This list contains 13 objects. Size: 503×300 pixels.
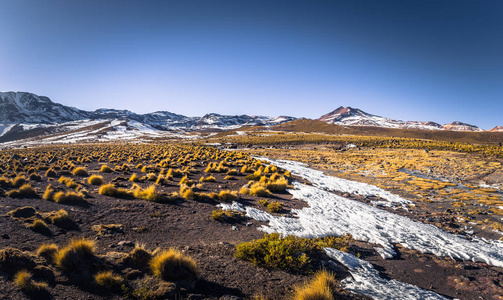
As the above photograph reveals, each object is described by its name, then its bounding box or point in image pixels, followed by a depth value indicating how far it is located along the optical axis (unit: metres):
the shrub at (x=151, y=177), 15.79
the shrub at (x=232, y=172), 19.36
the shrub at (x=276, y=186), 15.04
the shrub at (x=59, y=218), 7.29
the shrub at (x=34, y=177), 14.87
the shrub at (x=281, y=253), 5.52
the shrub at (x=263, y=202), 11.55
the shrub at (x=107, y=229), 7.08
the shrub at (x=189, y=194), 11.37
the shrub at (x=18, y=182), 12.29
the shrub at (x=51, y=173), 16.48
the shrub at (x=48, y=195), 10.02
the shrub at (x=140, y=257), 5.10
